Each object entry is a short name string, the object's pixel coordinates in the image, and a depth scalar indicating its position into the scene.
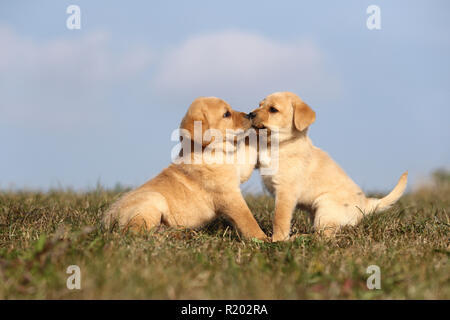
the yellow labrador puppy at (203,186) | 4.37
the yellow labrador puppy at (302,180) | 4.68
